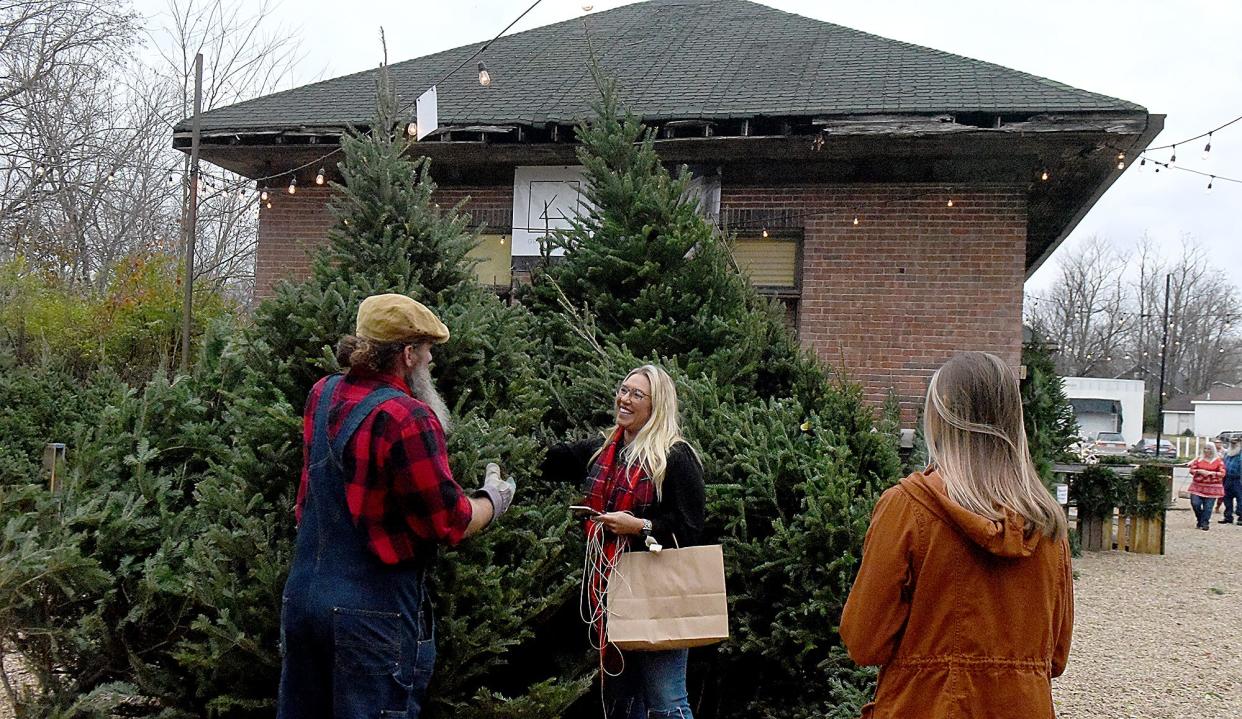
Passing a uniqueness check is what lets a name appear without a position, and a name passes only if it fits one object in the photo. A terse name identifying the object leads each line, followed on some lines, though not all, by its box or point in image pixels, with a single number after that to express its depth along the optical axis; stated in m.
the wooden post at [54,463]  4.25
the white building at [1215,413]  59.62
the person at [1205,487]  19.41
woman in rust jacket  2.26
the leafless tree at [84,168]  19.14
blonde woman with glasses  3.57
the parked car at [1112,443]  37.66
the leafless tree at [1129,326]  66.06
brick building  9.42
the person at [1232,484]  20.67
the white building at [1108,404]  47.50
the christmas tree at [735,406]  4.45
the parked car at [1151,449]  38.72
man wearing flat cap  2.64
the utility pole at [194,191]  7.89
